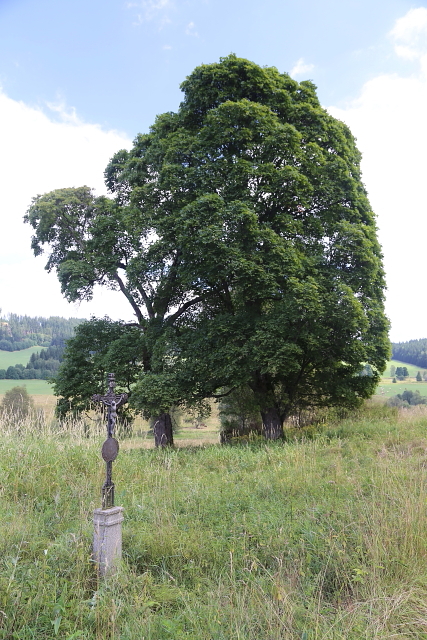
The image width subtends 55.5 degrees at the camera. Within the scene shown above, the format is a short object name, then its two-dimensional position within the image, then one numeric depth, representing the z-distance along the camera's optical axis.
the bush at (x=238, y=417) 14.18
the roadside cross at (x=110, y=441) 3.81
